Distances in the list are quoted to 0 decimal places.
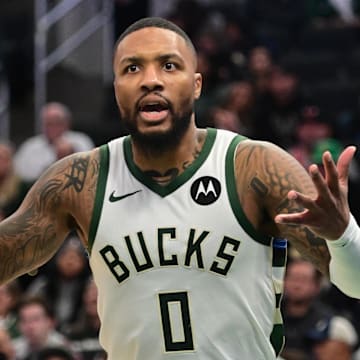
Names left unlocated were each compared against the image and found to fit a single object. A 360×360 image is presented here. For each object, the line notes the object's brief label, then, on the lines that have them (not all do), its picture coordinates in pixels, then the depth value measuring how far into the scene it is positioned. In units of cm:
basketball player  902
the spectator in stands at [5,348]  1551
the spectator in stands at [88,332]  1752
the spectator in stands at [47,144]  2189
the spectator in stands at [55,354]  1592
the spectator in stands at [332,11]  2644
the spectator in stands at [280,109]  2233
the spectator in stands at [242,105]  2255
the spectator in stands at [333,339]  1590
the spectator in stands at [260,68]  2355
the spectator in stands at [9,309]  1845
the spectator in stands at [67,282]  1919
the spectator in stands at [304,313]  1639
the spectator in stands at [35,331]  1744
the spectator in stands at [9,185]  2102
